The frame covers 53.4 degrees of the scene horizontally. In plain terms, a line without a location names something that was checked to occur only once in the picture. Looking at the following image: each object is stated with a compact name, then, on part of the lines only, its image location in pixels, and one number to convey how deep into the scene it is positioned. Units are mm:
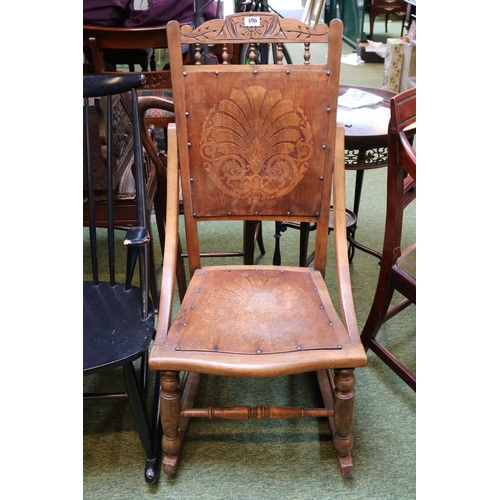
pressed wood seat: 1242
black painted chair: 1248
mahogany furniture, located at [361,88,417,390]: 1447
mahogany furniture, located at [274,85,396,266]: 1828
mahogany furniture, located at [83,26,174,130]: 2495
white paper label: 1346
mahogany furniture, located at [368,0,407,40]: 5961
